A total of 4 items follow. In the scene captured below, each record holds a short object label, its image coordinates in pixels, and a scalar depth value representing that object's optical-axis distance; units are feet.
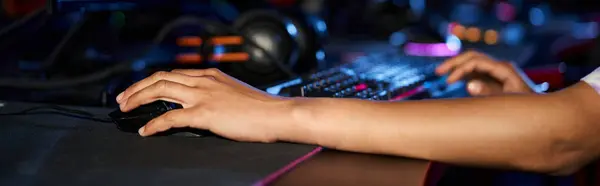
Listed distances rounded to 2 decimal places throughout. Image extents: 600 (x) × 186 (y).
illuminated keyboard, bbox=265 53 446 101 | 2.57
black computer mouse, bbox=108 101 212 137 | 2.06
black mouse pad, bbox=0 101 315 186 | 1.56
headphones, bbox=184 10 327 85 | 3.50
